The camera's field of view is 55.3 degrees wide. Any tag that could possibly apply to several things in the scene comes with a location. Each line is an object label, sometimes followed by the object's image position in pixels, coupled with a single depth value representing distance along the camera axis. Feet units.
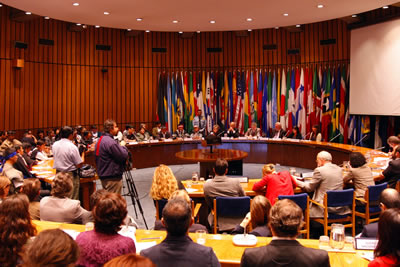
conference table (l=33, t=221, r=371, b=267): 9.05
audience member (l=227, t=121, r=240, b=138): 38.17
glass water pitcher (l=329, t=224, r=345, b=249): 9.63
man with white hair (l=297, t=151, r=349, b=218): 16.48
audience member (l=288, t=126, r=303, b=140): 35.94
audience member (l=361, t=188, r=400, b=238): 9.73
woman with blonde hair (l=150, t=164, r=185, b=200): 14.53
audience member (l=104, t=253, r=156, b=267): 4.45
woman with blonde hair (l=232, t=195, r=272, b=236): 10.61
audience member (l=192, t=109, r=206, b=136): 41.93
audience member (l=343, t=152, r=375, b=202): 17.38
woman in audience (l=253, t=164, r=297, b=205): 15.42
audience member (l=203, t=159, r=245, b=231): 15.08
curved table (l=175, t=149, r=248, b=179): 26.32
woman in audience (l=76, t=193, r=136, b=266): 7.74
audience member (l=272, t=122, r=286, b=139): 36.70
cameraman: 17.83
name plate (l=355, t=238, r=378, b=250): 9.69
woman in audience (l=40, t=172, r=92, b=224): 12.06
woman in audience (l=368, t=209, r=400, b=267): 6.77
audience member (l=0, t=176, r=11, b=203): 12.54
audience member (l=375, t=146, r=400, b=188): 18.19
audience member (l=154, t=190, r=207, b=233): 10.98
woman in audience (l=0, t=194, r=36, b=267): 7.43
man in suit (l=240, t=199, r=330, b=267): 6.94
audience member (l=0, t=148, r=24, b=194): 17.46
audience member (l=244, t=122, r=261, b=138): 37.51
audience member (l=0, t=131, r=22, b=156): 23.65
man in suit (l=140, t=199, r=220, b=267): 7.21
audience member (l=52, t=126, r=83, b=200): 18.75
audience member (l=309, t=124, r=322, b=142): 34.20
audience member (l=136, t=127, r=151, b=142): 36.86
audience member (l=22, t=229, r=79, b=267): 5.03
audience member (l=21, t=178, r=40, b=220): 12.28
